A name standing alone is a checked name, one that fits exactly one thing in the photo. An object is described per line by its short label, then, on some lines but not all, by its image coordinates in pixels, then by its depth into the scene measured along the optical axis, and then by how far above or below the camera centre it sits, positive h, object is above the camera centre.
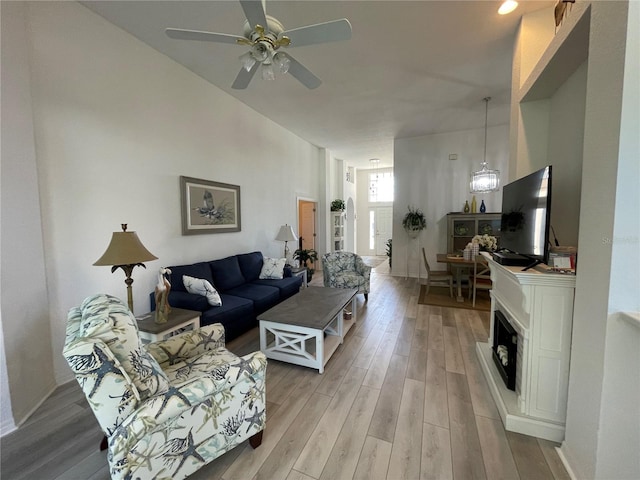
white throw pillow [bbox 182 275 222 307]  2.80 -0.73
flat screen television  1.65 +0.01
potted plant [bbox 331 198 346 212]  7.61 +0.48
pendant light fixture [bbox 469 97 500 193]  4.11 +0.67
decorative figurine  2.16 -0.63
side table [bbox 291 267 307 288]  4.68 -0.93
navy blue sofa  2.75 -0.93
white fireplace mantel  1.60 -0.83
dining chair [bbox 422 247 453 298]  4.56 -0.97
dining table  4.15 -0.67
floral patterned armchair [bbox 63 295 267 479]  1.09 -0.85
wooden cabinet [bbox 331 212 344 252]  7.71 -0.24
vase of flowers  4.03 -0.33
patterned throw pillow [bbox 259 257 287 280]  4.21 -0.77
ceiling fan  1.57 +1.21
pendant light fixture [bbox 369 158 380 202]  10.20 +1.43
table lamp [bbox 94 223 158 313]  1.88 -0.23
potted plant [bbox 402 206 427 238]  6.07 +0.00
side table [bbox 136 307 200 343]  2.06 -0.85
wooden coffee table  2.39 -1.03
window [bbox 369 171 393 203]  10.09 +1.41
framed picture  3.32 +0.23
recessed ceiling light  2.17 +1.85
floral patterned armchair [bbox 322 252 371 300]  4.29 -0.86
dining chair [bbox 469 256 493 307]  4.03 -0.86
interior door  6.49 -0.05
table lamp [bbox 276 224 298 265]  4.96 -0.23
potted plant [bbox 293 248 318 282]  5.46 -0.72
